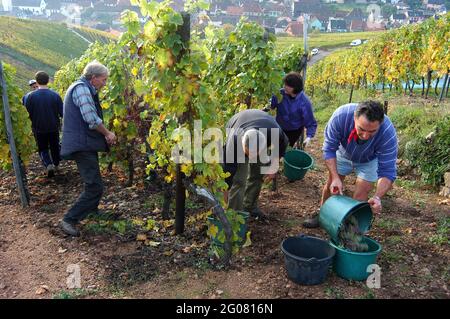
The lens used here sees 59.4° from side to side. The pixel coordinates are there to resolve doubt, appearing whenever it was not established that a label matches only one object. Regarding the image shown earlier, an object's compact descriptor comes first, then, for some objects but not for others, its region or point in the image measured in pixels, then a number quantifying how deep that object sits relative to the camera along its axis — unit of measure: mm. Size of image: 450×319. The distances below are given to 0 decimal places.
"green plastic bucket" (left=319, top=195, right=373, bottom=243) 3436
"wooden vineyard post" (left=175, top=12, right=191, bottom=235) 3488
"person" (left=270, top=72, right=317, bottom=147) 5172
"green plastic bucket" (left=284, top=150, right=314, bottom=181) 5412
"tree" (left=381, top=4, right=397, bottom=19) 85000
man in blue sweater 3510
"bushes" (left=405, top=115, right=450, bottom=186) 5950
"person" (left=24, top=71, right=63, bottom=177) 5918
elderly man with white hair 4125
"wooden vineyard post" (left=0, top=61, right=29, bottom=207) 4844
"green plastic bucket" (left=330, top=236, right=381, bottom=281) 3375
